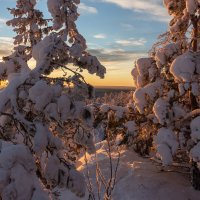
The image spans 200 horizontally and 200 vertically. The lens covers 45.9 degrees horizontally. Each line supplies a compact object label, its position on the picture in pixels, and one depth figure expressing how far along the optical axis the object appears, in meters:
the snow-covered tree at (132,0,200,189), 7.06
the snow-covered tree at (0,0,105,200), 2.48
